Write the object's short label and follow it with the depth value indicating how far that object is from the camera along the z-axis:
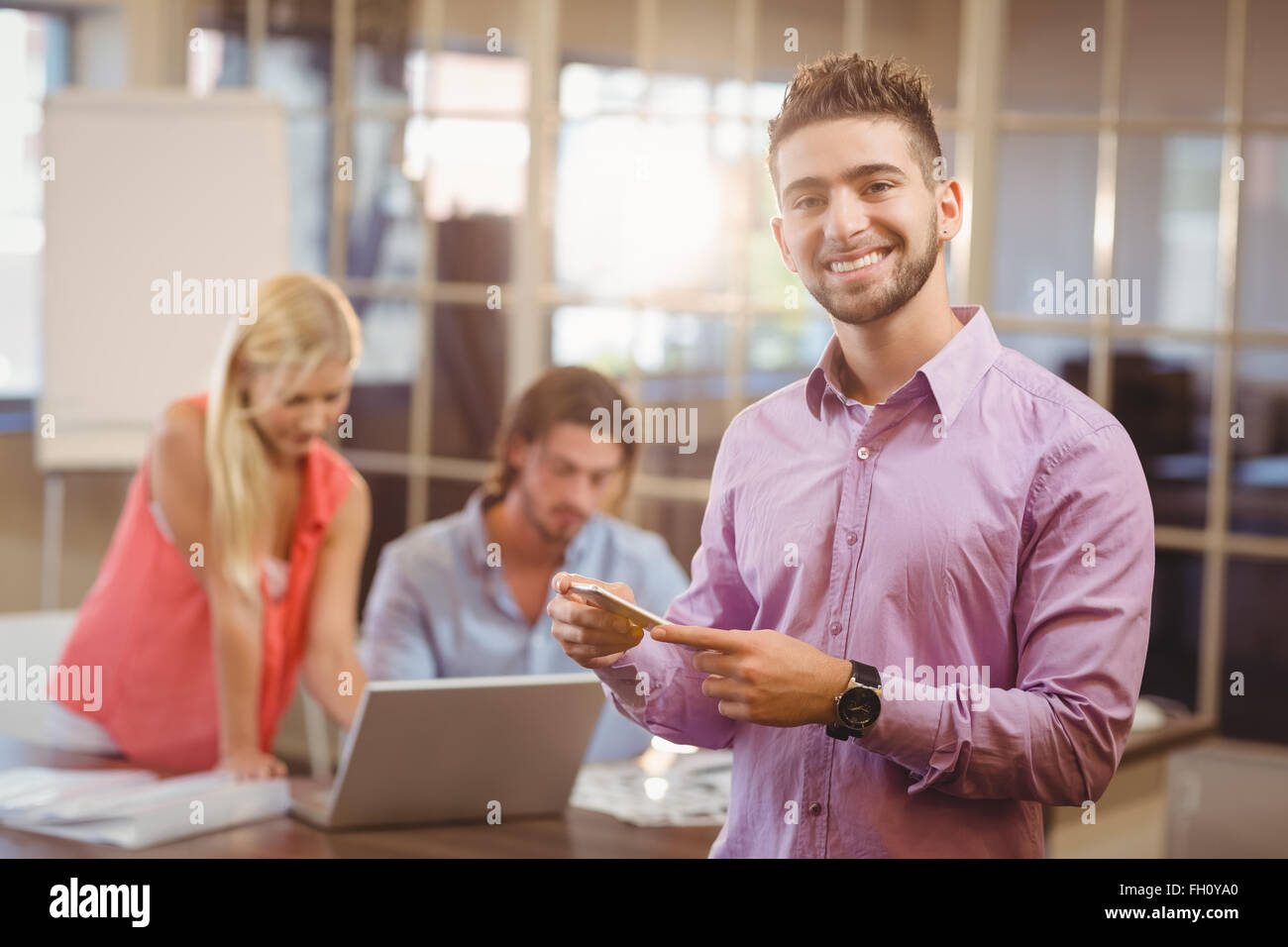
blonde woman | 2.37
